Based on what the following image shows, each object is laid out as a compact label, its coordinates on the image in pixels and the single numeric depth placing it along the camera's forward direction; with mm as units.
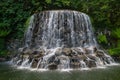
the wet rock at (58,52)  4963
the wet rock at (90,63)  4759
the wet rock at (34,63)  4800
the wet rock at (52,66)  4617
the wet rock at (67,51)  4973
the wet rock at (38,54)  5001
